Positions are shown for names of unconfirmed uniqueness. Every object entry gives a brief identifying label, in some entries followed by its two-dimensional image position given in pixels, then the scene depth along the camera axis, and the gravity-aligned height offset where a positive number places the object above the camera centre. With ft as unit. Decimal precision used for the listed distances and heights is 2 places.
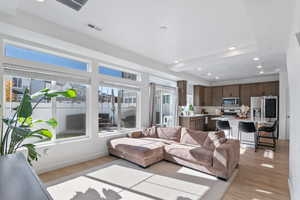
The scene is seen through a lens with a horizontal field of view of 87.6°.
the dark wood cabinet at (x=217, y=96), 27.25 +0.81
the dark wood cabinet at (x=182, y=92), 22.99 +1.16
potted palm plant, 6.94 -1.27
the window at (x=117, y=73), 14.71 +2.73
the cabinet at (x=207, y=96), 28.60 +0.82
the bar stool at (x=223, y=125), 17.15 -2.74
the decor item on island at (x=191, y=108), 26.68 -1.41
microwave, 25.10 -0.22
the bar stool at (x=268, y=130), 15.55 -2.95
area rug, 7.80 -4.78
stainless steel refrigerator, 20.93 -0.96
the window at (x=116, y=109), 14.85 -0.93
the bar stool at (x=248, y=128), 15.39 -2.71
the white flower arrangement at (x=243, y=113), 19.44 -1.56
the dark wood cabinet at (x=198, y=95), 27.99 +1.00
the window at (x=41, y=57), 9.61 +2.93
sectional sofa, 9.70 -3.64
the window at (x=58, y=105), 9.90 -0.43
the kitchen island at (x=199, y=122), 23.08 -3.46
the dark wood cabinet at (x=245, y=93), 24.11 +1.19
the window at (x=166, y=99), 22.56 +0.19
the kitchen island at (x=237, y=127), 16.80 -3.08
